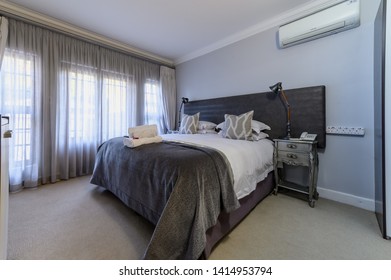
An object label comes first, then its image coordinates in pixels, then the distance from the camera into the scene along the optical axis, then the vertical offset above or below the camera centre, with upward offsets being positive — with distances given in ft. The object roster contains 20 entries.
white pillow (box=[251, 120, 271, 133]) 7.92 +0.64
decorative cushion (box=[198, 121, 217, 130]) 10.51 +0.85
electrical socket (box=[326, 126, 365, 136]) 6.40 +0.35
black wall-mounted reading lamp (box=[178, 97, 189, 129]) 13.33 +3.16
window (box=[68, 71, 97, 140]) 9.52 +2.13
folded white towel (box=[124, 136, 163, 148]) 6.02 -0.06
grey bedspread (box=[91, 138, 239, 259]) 3.67 -1.36
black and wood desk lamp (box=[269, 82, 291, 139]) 7.79 +1.73
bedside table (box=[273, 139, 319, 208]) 6.48 -0.79
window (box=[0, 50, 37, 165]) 7.64 +1.99
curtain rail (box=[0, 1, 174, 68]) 7.54 +6.01
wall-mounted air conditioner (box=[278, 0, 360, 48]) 6.28 +4.77
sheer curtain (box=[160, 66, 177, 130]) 13.66 +3.77
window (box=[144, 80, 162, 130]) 13.10 +2.91
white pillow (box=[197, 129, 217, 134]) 10.36 +0.52
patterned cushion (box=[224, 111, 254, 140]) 7.71 +0.59
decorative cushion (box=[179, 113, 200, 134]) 10.40 +0.93
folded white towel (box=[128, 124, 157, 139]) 6.43 +0.33
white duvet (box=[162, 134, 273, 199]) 5.22 -0.71
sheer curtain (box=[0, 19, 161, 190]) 7.93 +2.22
